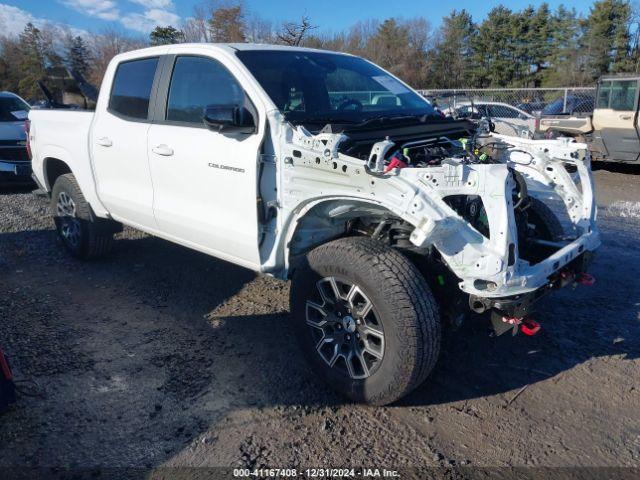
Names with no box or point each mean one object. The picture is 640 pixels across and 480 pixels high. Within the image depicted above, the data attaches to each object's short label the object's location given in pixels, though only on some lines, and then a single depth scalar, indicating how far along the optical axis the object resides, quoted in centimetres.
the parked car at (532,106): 1889
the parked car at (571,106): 1669
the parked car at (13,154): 950
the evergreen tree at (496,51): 4866
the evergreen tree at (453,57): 4981
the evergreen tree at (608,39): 4112
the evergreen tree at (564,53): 4209
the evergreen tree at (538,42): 4697
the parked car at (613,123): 1054
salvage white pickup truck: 268
